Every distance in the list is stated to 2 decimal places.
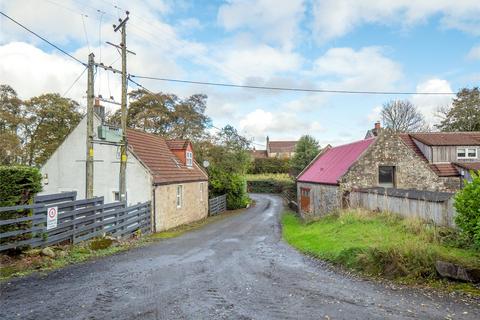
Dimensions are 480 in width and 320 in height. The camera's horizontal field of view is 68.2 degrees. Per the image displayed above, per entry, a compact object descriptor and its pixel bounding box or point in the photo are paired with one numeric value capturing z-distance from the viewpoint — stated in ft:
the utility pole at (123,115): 55.77
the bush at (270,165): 243.40
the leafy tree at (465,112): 165.78
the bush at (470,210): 29.27
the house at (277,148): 363.76
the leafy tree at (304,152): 159.33
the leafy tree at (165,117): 146.82
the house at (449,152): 95.35
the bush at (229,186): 124.57
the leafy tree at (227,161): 125.49
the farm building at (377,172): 69.67
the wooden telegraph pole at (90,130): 48.91
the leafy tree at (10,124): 112.35
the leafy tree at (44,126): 128.16
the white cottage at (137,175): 69.67
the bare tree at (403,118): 190.80
